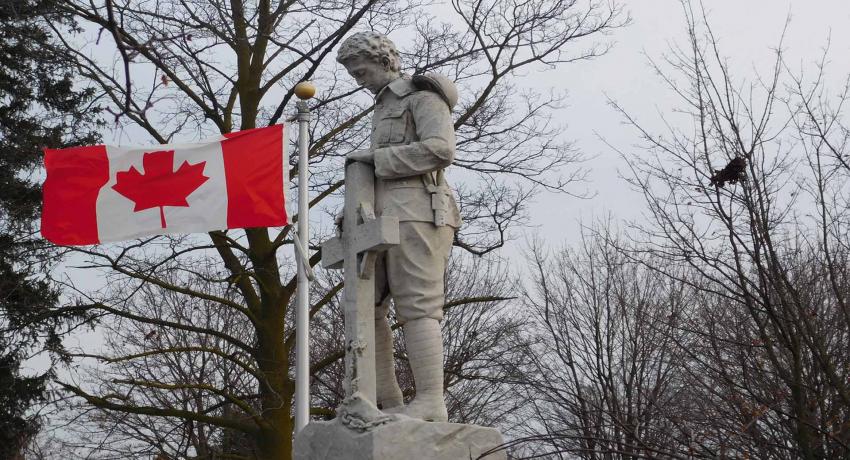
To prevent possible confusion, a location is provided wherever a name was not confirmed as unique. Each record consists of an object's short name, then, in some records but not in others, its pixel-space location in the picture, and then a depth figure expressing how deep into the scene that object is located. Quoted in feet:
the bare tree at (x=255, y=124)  46.93
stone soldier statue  19.13
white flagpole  33.96
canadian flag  35.94
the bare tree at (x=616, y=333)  56.54
